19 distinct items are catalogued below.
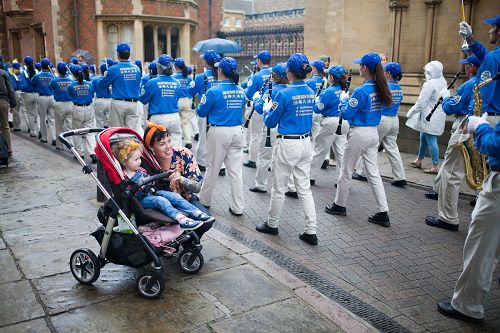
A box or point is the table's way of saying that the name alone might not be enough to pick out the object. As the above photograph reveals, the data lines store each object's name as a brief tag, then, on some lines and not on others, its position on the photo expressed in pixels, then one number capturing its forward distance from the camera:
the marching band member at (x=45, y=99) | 11.70
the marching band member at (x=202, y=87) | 8.65
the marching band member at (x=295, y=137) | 5.54
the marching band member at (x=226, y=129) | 6.44
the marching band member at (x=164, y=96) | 8.19
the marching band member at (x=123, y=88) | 8.92
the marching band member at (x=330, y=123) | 7.76
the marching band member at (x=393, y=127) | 7.64
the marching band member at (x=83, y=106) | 9.95
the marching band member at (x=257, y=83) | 8.77
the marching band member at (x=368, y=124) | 6.14
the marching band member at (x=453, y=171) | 6.14
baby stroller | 4.08
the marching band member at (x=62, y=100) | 10.52
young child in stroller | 4.27
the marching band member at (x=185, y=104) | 10.84
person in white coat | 8.86
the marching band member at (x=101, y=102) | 10.69
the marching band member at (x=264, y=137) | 6.79
